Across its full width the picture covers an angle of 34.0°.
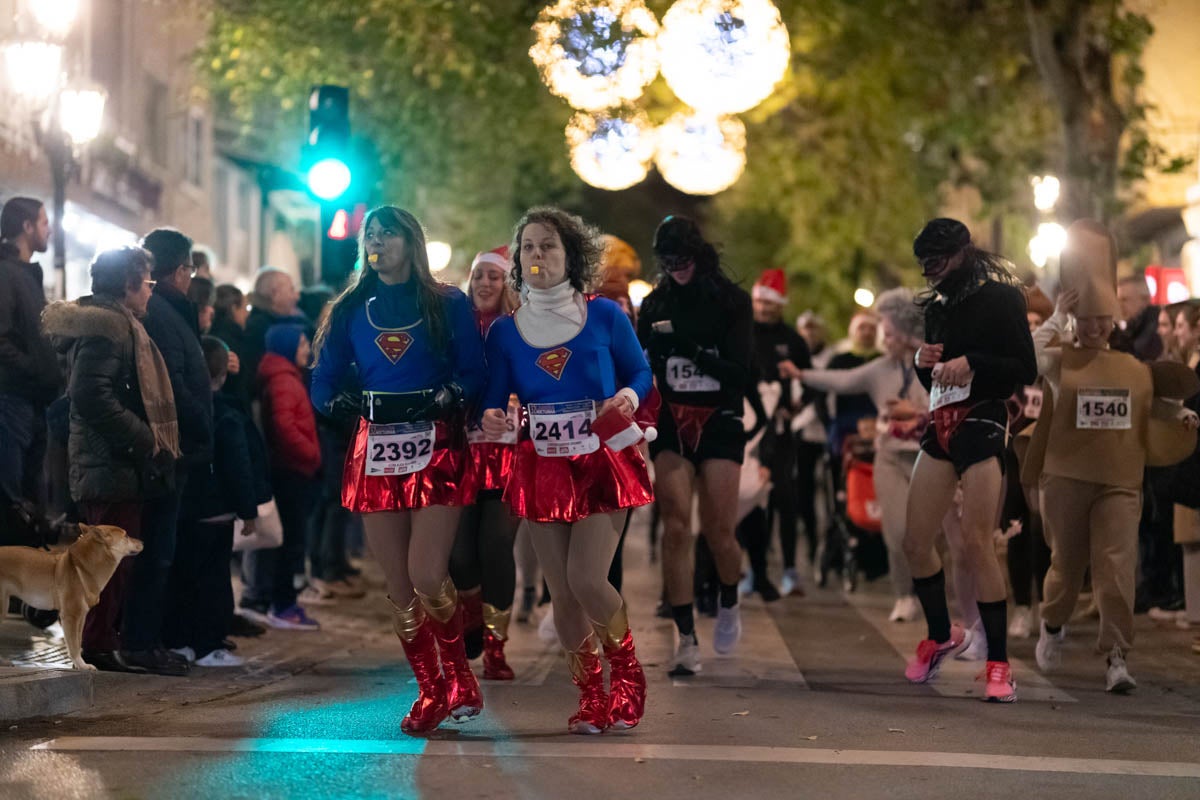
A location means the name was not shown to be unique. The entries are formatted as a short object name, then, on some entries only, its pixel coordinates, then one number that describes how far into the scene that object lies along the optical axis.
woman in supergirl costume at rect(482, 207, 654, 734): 7.73
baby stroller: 14.83
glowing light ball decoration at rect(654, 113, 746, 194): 17.00
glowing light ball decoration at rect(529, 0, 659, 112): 13.31
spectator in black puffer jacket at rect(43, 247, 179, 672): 8.95
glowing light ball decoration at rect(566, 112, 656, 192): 15.23
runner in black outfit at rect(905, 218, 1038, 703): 9.16
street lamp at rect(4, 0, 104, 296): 15.12
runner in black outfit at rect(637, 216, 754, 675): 10.05
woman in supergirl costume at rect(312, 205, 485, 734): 7.66
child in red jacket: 12.43
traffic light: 15.16
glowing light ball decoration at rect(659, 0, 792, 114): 13.78
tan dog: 8.55
